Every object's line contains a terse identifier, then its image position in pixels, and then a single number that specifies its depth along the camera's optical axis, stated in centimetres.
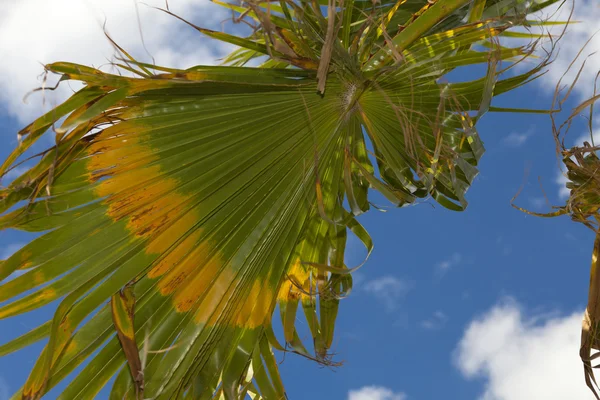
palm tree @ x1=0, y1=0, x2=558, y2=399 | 156
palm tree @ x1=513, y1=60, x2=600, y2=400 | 182
